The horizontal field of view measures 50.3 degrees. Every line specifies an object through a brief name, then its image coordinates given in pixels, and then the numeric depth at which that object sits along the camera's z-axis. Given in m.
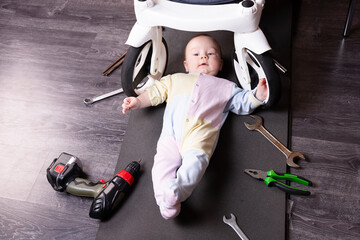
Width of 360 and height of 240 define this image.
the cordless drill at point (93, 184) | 1.26
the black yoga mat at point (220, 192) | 1.23
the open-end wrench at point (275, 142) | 1.32
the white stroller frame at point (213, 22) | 1.18
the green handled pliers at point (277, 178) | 1.25
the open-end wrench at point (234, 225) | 1.19
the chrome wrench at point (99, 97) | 1.56
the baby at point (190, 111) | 1.18
